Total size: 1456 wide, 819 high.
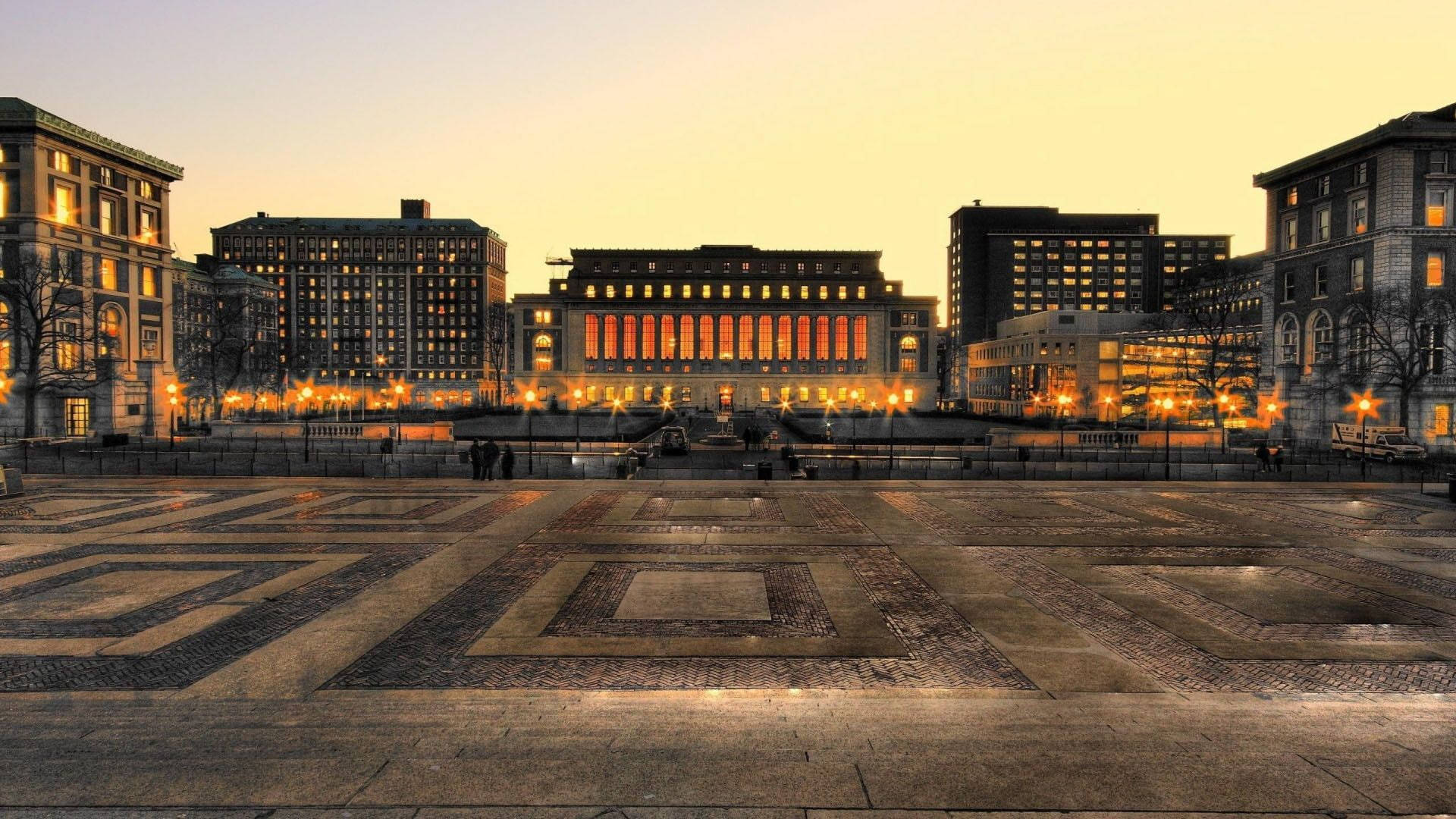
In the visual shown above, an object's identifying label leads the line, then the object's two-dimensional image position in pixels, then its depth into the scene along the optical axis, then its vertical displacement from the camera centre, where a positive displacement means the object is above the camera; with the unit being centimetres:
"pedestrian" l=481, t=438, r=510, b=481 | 3556 -274
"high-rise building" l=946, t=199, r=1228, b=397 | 19500 +3388
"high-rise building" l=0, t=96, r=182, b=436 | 5353 +791
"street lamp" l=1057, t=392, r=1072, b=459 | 5129 -211
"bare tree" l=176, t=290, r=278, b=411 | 8925 +511
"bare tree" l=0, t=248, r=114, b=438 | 5141 +460
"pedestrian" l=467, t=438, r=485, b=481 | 3538 -287
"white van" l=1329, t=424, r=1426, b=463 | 4478 -266
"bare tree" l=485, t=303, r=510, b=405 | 14889 +1142
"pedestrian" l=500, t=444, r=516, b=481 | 3572 -300
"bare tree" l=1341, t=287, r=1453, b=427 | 5066 +389
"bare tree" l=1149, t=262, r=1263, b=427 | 7888 +666
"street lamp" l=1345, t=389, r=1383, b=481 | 5202 -34
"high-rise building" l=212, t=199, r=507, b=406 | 16938 +2234
